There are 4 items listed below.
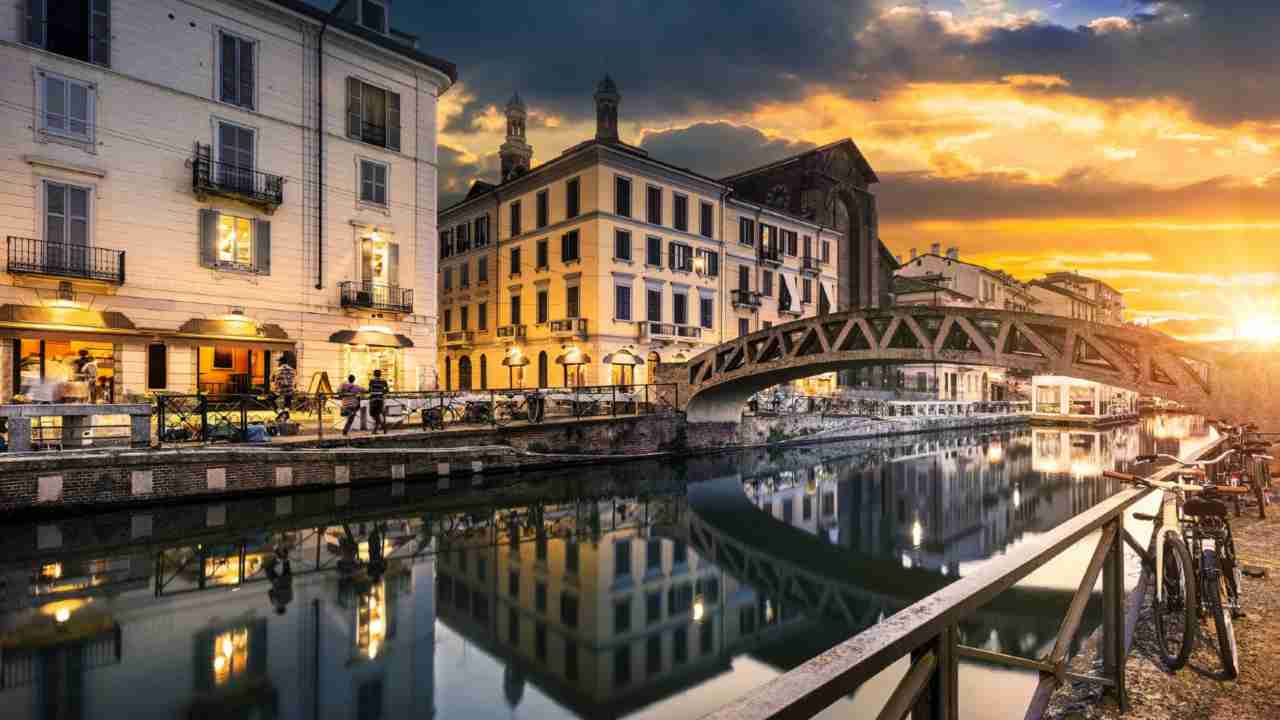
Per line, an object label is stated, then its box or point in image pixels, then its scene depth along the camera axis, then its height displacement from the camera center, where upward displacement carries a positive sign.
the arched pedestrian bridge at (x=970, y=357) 13.98 +0.21
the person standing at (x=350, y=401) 17.47 -0.97
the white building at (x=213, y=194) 17.00 +5.20
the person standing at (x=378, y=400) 17.95 -0.98
